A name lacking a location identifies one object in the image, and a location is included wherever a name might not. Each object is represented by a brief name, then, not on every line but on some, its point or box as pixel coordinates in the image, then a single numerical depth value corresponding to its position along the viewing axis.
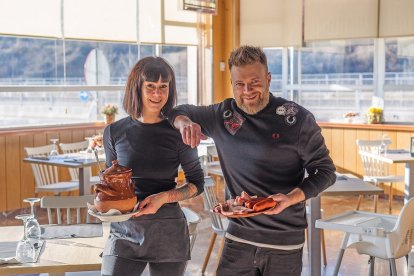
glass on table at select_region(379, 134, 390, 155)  6.54
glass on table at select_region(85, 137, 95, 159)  6.36
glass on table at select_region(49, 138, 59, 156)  6.53
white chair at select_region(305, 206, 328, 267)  5.01
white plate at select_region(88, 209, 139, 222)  2.05
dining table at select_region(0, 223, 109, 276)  2.42
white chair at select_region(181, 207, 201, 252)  3.02
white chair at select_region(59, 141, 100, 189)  7.18
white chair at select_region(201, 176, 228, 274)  4.38
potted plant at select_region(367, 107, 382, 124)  8.19
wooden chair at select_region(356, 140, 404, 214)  6.89
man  2.11
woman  2.24
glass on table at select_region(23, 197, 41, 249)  2.54
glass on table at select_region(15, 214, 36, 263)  2.49
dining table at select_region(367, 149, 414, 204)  6.07
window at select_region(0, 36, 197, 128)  7.47
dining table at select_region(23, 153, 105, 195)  6.08
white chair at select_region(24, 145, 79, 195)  6.63
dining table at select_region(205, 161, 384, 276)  4.04
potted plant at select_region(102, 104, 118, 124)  7.96
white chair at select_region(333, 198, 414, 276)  3.55
